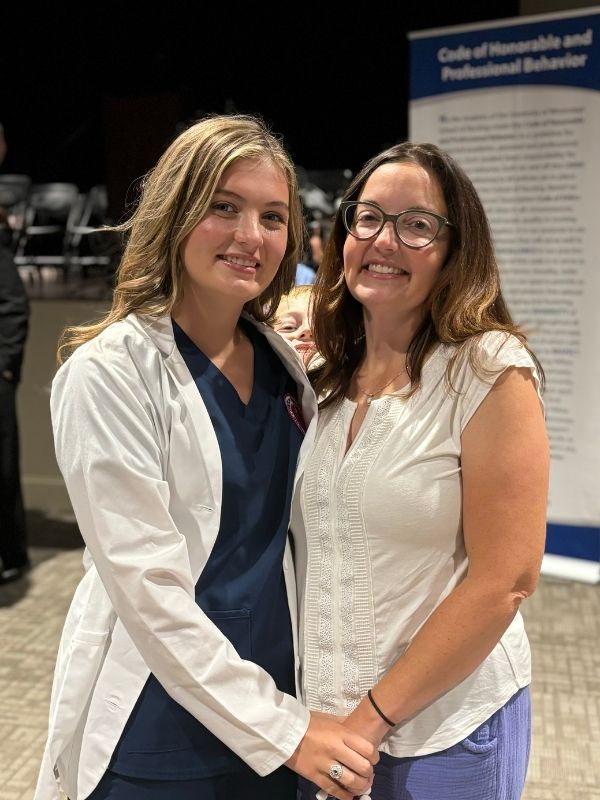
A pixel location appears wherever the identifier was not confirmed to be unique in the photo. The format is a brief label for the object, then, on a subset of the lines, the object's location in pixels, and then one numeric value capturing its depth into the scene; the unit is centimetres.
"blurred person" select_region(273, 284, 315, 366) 176
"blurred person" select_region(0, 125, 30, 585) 409
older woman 125
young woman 117
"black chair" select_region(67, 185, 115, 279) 791
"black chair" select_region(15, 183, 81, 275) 792
